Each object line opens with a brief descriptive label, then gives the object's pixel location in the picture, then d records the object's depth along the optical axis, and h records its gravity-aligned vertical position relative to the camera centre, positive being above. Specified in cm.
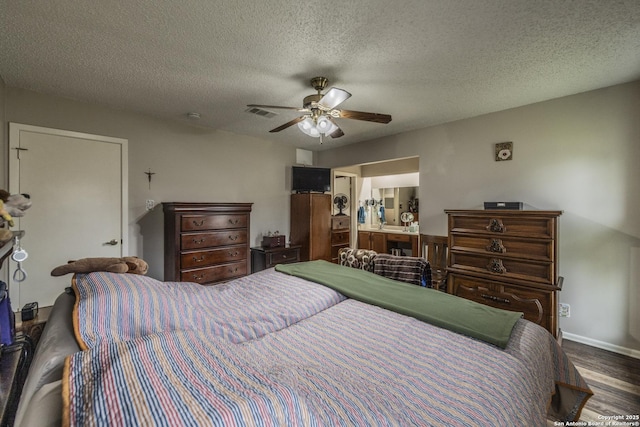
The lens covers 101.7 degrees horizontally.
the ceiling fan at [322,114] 206 +82
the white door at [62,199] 253 +10
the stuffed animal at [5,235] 87 -9
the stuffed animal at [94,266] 138 -31
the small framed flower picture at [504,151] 302 +70
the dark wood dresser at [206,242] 301 -40
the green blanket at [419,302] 125 -54
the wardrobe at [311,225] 450 -27
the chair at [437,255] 298 -57
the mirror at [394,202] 532 +17
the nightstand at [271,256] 398 -74
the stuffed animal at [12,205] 91 +1
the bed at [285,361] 61 -54
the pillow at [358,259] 257 -50
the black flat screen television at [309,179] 473 +55
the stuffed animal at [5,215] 86 -2
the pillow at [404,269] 238 -55
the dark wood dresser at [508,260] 232 -49
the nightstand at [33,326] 136 -65
